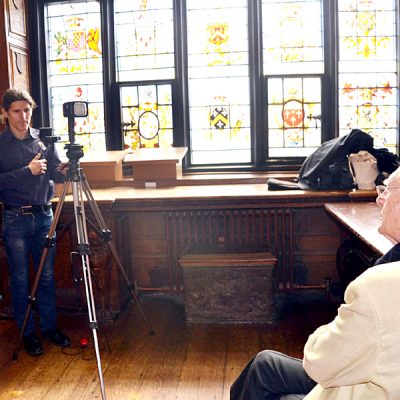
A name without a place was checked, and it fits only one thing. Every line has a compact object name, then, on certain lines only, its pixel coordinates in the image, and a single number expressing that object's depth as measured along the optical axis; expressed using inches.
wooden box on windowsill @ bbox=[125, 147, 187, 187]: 185.0
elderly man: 50.1
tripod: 126.5
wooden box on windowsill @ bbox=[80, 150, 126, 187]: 188.5
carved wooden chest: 156.9
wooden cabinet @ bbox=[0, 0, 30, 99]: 183.3
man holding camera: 137.0
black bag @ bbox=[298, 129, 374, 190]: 163.9
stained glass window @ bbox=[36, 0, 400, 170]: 193.0
